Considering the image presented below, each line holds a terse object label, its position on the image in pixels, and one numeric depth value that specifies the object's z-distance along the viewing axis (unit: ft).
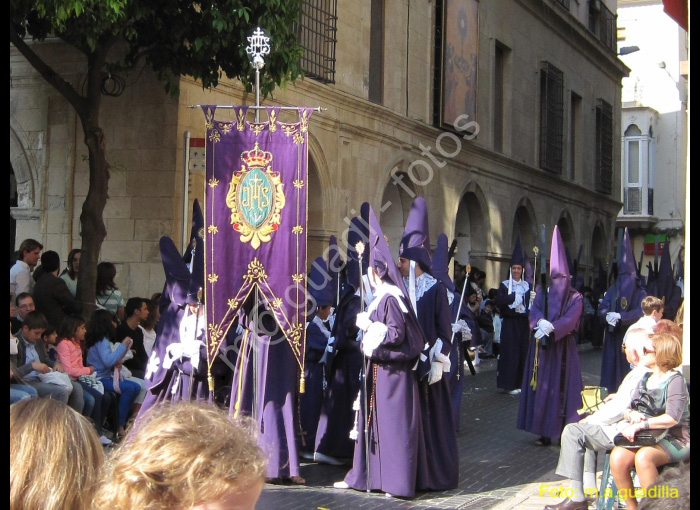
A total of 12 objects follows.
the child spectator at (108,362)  28.86
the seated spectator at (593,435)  19.84
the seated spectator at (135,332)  31.12
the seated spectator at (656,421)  18.83
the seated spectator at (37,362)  24.89
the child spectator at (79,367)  26.91
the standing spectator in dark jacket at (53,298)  31.18
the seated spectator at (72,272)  33.99
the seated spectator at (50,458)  6.46
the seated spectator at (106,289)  34.27
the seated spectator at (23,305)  27.73
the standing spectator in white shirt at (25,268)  30.78
